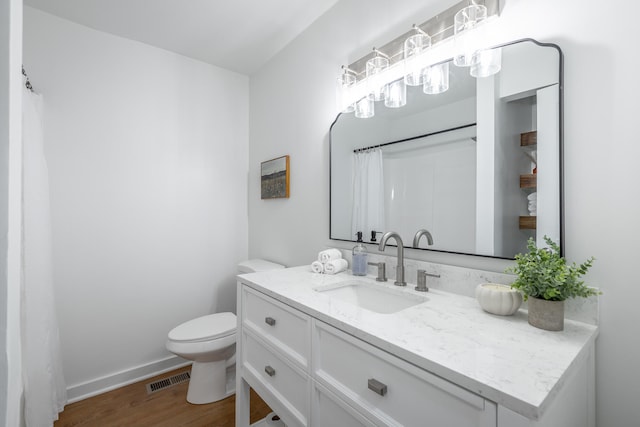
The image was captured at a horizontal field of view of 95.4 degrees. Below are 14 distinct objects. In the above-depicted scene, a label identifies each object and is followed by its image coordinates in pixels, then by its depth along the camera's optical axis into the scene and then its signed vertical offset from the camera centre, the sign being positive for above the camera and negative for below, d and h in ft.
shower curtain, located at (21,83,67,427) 4.67 -1.23
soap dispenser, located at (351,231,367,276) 4.93 -0.90
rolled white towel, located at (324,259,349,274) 5.01 -0.98
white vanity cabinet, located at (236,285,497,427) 2.18 -1.67
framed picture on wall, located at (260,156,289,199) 7.18 +0.83
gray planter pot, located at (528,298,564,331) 2.62 -0.96
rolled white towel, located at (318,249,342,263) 5.21 -0.82
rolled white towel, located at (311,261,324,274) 5.09 -1.01
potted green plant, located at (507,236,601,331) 2.61 -0.69
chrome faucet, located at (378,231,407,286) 4.24 -0.79
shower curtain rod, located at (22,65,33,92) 4.99 +2.21
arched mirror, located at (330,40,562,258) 3.21 +0.67
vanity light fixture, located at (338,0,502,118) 3.65 +2.26
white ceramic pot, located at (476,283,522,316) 2.94 -0.93
